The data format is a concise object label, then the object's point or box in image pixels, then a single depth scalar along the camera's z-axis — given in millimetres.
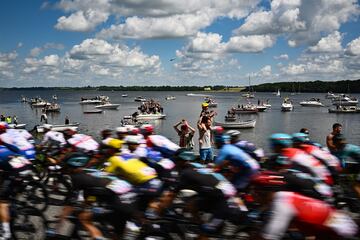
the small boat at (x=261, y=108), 98944
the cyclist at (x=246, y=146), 8031
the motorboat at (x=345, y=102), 121875
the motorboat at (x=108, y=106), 108356
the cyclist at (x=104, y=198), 5996
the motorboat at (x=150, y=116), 65156
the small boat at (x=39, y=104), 119700
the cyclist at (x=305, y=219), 4426
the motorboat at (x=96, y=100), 141000
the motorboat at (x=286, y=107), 104438
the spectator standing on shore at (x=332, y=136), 10089
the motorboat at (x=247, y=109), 90250
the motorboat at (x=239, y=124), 54738
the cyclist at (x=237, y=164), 7039
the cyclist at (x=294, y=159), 6547
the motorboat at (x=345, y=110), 92625
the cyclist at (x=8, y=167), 7366
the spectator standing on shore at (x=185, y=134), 14086
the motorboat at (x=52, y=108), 96650
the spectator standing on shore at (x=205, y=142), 13172
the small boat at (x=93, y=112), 98188
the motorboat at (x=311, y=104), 127400
